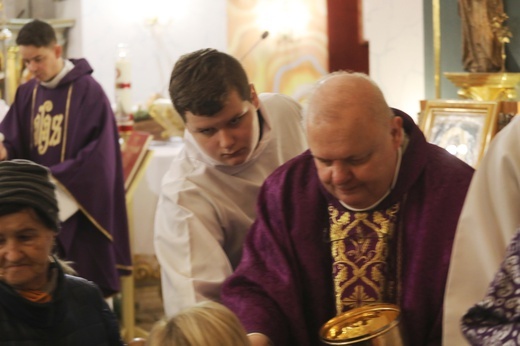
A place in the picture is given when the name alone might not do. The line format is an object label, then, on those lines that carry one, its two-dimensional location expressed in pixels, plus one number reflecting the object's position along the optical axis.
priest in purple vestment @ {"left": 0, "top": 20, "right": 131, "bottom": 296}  8.51
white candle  10.26
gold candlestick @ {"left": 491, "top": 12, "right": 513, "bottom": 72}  8.82
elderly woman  3.40
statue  8.90
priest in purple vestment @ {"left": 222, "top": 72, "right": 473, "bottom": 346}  3.65
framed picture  8.15
